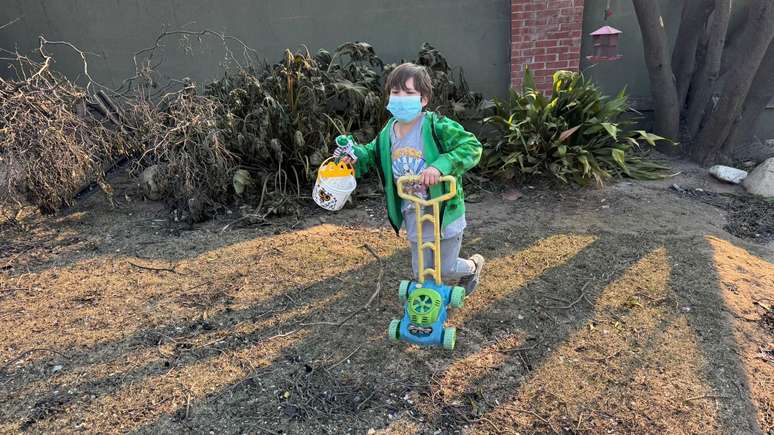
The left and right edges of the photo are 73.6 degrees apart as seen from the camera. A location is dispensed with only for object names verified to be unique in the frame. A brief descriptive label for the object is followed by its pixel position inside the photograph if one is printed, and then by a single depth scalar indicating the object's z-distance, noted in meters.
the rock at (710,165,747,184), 5.00
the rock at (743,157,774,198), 4.77
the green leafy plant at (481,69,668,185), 4.84
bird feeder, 4.89
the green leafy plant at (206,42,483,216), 4.75
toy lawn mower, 2.64
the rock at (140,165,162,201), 4.83
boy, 2.57
